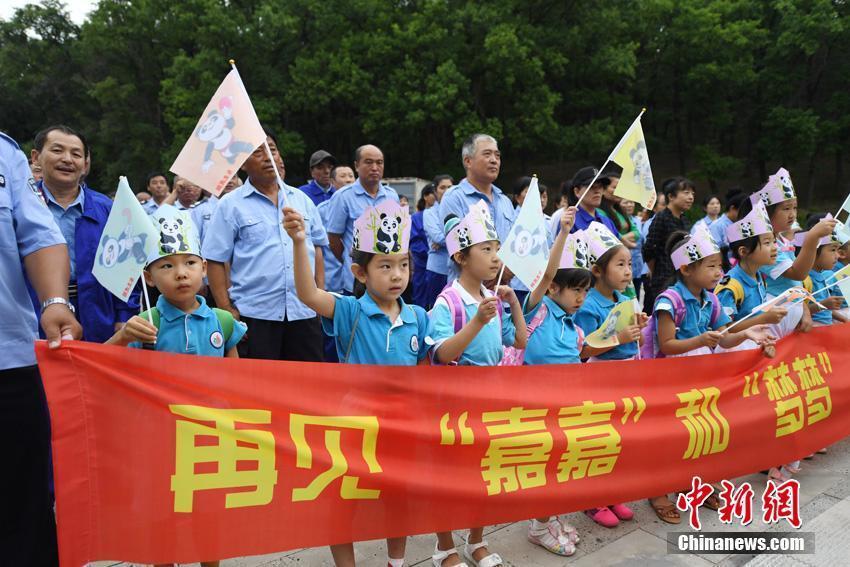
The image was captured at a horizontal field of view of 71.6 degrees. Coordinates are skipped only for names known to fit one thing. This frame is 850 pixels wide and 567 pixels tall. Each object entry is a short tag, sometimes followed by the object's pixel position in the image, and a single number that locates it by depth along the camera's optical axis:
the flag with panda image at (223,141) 2.67
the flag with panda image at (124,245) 2.46
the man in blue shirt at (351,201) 5.72
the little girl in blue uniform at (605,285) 3.70
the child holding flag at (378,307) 2.81
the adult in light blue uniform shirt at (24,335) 2.33
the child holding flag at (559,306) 3.44
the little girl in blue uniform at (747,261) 4.36
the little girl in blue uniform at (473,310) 3.03
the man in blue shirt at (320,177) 7.23
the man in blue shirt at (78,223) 3.21
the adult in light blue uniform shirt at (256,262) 3.63
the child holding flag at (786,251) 4.23
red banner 2.31
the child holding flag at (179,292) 2.76
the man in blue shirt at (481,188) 4.86
